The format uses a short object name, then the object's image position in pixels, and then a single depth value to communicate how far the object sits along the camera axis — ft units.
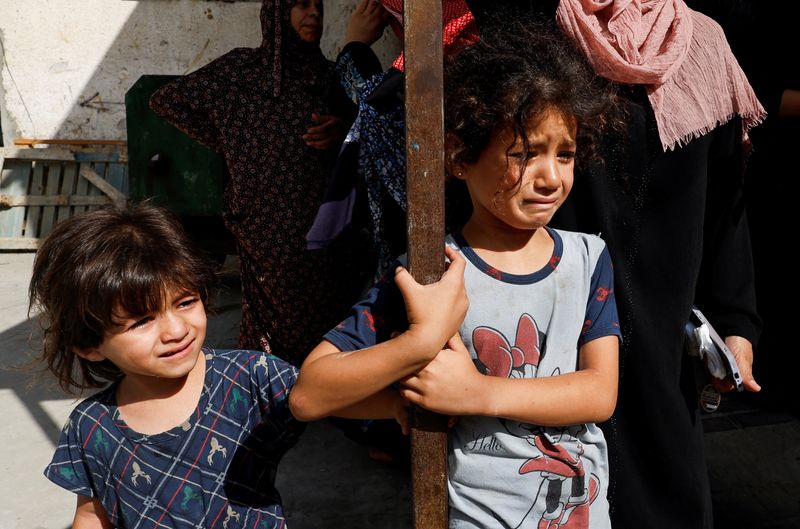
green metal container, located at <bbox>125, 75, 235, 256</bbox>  13.84
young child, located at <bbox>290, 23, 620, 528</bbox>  3.97
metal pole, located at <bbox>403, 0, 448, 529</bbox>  3.14
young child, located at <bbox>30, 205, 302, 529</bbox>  4.24
